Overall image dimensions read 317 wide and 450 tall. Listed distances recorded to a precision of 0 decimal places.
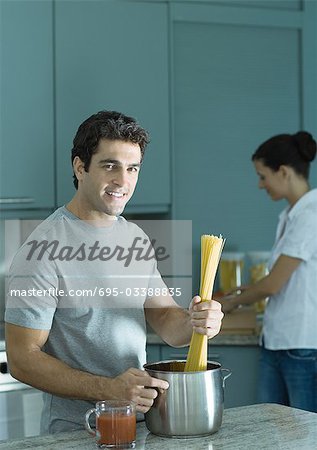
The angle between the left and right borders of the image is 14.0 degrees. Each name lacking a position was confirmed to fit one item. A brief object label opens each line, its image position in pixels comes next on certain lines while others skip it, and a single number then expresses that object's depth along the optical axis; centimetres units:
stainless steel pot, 261
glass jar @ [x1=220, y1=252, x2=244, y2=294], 451
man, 275
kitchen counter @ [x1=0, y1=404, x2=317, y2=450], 260
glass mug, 256
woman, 395
